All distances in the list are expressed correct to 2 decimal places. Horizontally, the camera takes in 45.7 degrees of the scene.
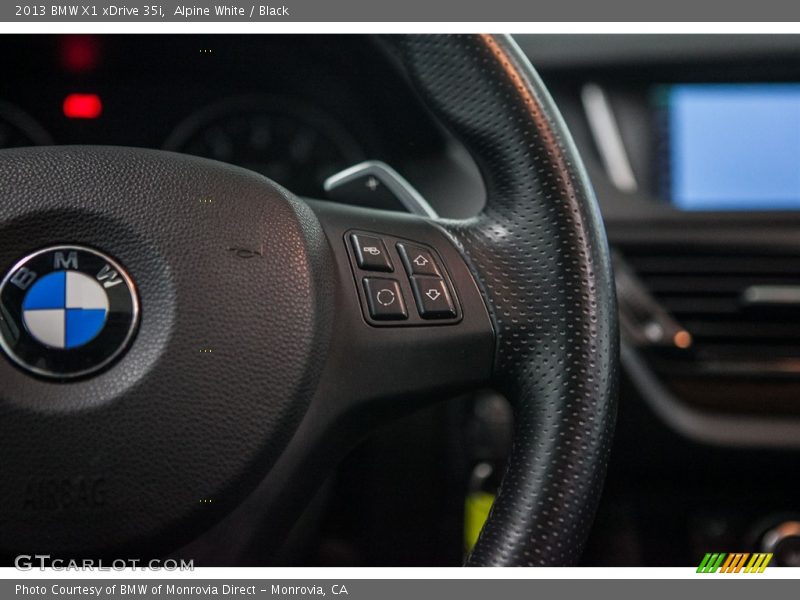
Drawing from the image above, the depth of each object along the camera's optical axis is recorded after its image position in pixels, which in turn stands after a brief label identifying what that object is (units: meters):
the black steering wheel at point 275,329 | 0.53
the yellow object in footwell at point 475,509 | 1.21
